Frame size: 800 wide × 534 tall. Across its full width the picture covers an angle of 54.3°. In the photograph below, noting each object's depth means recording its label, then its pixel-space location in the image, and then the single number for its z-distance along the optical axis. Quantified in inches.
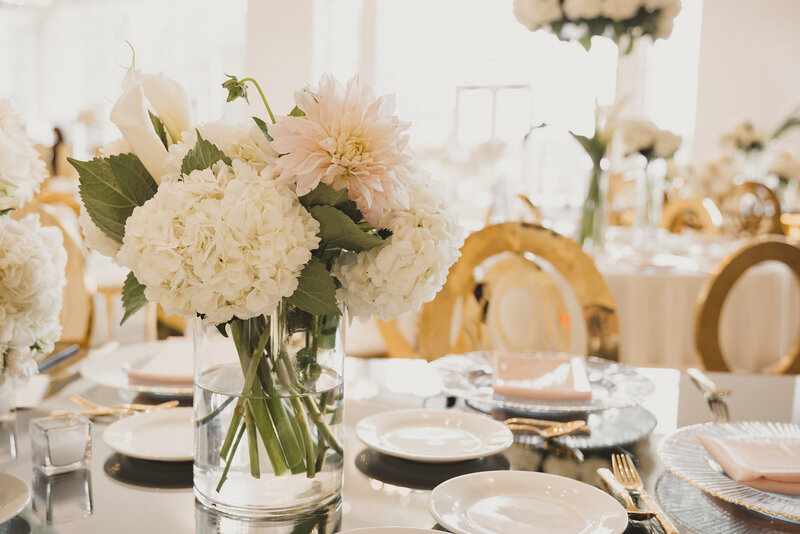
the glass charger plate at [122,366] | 44.8
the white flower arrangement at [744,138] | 179.5
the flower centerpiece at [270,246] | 25.0
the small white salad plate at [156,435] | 34.9
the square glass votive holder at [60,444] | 33.4
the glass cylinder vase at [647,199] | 118.7
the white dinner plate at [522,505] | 28.6
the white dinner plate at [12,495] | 28.9
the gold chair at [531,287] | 62.6
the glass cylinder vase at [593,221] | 107.7
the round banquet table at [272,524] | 29.6
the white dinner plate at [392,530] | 26.9
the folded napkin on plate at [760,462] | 32.3
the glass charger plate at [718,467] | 30.9
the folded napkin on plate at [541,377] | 43.1
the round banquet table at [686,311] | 102.8
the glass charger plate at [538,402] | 41.9
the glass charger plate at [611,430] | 39.4
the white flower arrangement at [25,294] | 31.3
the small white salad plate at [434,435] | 35.4
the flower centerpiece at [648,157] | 113.2
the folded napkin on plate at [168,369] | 46.1
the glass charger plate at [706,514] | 30.2
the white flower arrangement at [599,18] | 96.9
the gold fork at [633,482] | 29.0
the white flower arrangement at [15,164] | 31.7
